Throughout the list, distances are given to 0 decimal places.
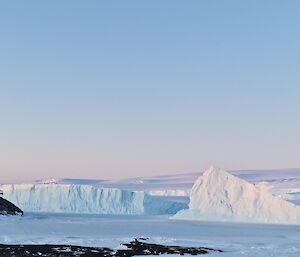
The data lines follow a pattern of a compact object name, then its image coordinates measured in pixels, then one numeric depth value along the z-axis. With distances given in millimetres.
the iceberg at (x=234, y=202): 100312
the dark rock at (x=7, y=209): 88550
